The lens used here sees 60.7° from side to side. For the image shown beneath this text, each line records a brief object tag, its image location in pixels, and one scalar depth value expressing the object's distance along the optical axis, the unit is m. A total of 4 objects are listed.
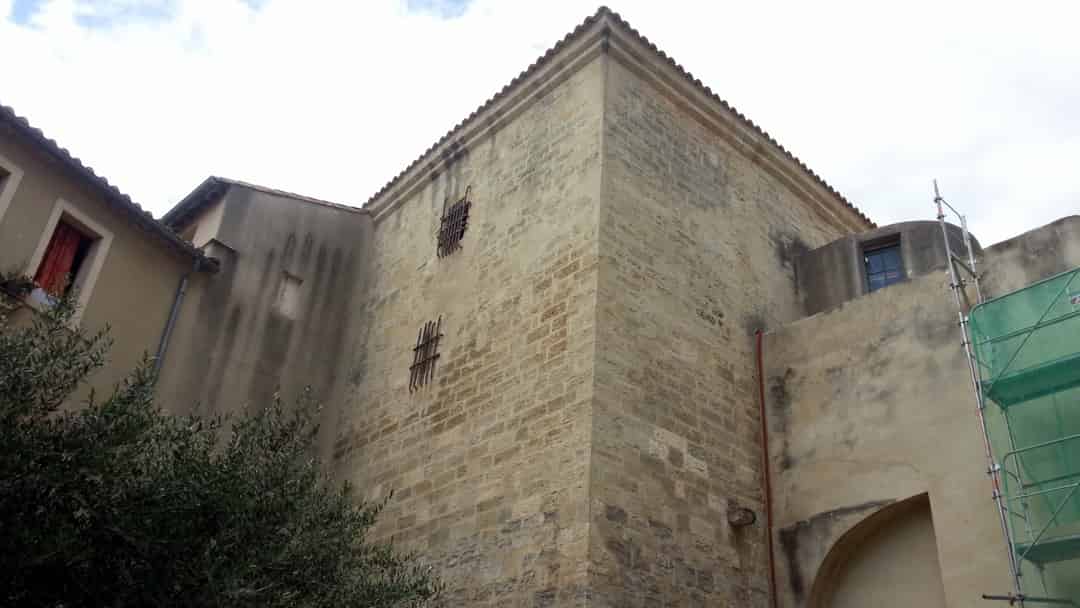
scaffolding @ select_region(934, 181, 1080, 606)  7.00
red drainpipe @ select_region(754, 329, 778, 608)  8.89
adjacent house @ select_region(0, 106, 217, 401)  8.99
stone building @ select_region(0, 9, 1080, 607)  8.16
